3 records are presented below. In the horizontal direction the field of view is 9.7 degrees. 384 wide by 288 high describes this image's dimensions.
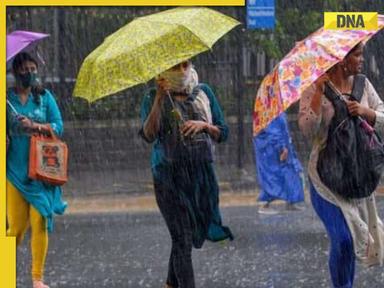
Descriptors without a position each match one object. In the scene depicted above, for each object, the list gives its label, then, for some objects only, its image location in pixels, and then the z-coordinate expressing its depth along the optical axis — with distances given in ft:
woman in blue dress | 80.04
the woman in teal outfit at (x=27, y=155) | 51.24
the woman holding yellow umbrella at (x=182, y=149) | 45.43
